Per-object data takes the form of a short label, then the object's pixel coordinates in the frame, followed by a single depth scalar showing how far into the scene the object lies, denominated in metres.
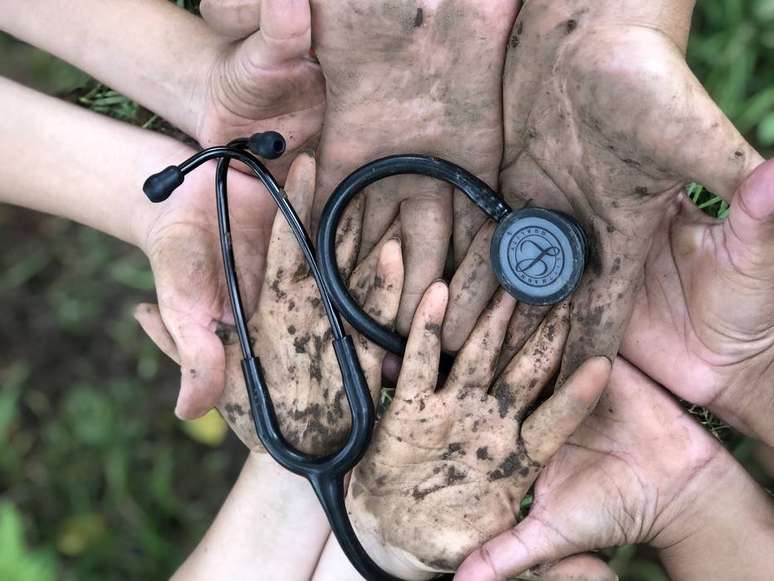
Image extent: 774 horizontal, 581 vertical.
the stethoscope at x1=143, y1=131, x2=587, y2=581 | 0.37
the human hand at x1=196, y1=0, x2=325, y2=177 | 0.36
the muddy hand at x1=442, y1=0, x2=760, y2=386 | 0.32
